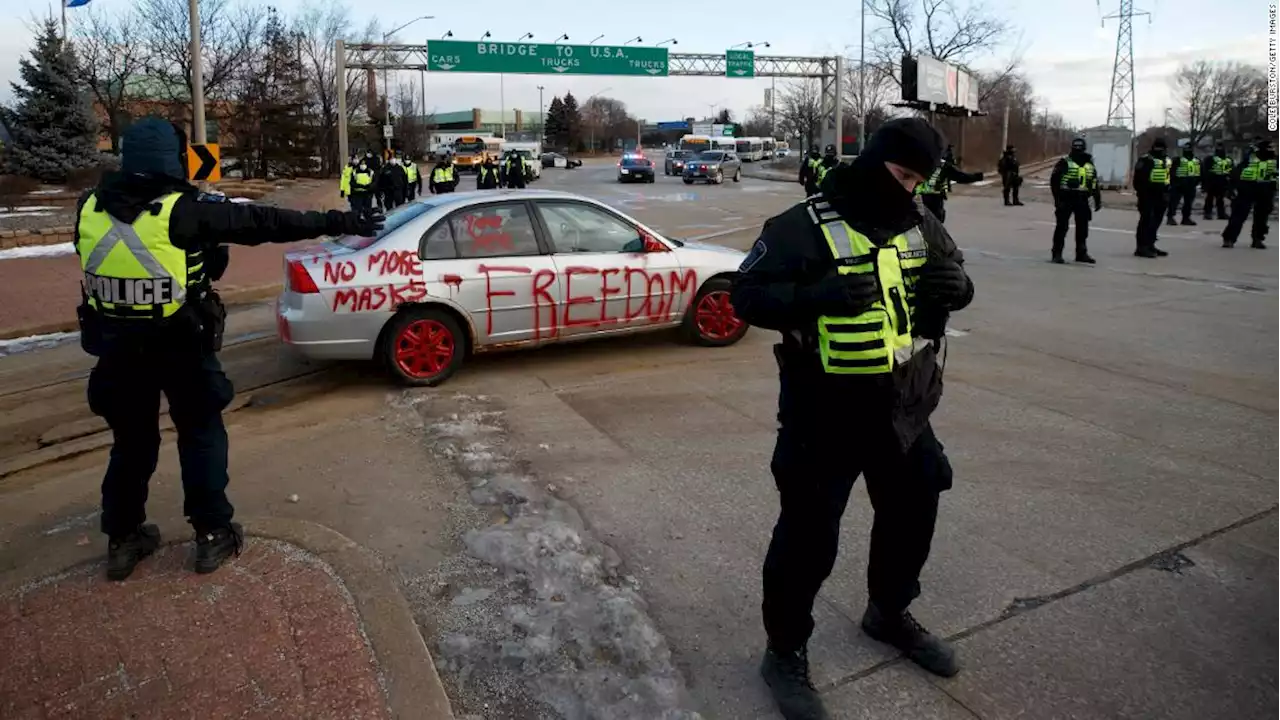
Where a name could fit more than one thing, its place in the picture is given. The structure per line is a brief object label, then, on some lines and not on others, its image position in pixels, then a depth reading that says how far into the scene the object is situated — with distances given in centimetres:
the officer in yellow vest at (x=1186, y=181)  1897
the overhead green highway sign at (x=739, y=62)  4656
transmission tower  4631
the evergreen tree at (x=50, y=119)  2594
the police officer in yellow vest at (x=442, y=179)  2459
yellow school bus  5678
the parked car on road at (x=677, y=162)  5000
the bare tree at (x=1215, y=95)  7294
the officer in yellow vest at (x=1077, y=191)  1341
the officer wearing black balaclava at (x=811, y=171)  2069
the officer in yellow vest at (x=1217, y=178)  2036
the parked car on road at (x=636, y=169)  4581
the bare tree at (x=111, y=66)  3161
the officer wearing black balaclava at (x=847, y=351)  281
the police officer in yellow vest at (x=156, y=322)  371
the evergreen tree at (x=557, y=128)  11662
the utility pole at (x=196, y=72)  1838
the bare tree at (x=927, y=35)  5391
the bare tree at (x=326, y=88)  4834
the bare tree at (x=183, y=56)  3369
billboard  3697
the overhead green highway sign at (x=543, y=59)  4131
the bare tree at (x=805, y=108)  7706
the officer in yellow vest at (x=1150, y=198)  1433
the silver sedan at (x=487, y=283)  673
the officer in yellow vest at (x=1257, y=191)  1527
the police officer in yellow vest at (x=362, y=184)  1988
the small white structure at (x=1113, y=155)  3447
